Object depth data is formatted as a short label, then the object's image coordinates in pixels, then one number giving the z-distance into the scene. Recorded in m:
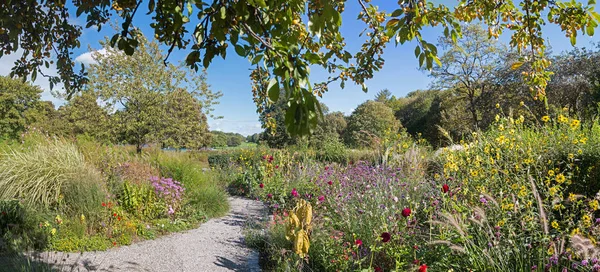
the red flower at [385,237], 1.96
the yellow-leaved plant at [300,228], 2.63
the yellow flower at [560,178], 2.33
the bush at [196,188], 5.83
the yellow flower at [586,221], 1.96
